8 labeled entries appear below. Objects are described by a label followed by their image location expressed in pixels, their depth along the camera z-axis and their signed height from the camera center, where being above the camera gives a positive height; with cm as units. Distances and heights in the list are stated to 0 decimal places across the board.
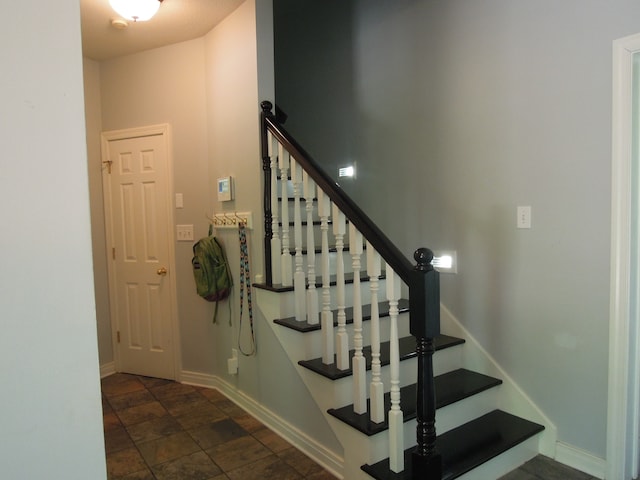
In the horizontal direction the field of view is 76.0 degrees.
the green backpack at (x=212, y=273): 287 -40
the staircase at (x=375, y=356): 164 -75
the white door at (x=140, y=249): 329 -25
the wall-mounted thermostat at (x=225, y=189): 278 +19
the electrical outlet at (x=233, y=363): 286 -103
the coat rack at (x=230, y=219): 263 -2
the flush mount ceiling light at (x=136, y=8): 221 +115
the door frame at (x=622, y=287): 182 -37
